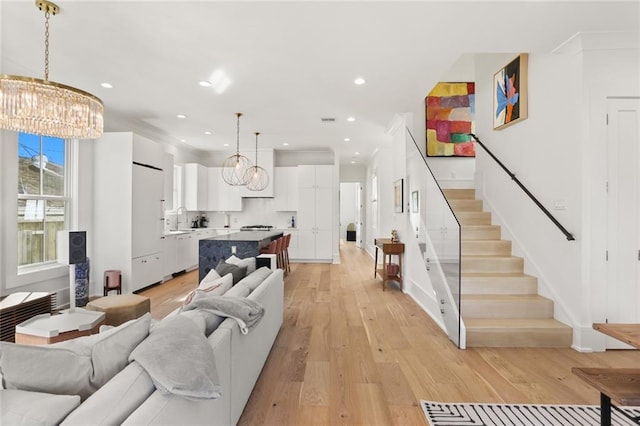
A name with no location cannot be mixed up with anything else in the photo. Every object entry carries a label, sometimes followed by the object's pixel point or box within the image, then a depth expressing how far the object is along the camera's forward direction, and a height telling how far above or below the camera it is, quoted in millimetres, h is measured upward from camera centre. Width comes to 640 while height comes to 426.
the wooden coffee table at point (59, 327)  2344 -885
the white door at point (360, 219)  11742 -218
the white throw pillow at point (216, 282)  2591 -591
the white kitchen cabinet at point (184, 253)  6574 -870
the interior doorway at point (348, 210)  14398 +151
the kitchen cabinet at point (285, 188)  8469 +672
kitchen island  4785 -559
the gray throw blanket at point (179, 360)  1146 -575
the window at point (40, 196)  4055 +216
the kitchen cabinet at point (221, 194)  8398 +500
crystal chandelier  2205 +771
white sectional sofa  912 -642
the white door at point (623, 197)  3053 +166
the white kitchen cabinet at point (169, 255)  5996 -833
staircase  3166 -958
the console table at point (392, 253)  5344 -674
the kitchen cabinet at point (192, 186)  7914 +667
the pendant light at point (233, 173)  7964 +1021
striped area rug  2008 -1322
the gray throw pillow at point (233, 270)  3059 -568
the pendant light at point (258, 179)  7462 +854
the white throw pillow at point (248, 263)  3519 -567
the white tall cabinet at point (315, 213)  8172 +3
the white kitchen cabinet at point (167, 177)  6139 +713
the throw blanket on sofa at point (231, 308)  1911 -592
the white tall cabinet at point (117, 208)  5023 +70
